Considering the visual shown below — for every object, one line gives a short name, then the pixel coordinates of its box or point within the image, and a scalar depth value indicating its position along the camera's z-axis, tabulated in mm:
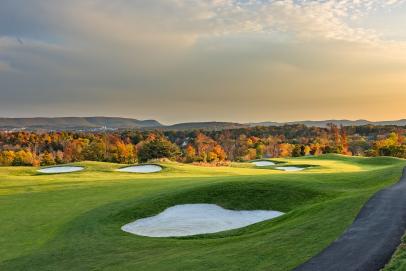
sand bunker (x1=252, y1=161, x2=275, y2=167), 66181
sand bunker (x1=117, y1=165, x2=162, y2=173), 50656
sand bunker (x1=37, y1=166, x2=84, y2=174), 51178
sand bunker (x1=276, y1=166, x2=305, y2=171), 54269
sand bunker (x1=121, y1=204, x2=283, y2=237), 21344
